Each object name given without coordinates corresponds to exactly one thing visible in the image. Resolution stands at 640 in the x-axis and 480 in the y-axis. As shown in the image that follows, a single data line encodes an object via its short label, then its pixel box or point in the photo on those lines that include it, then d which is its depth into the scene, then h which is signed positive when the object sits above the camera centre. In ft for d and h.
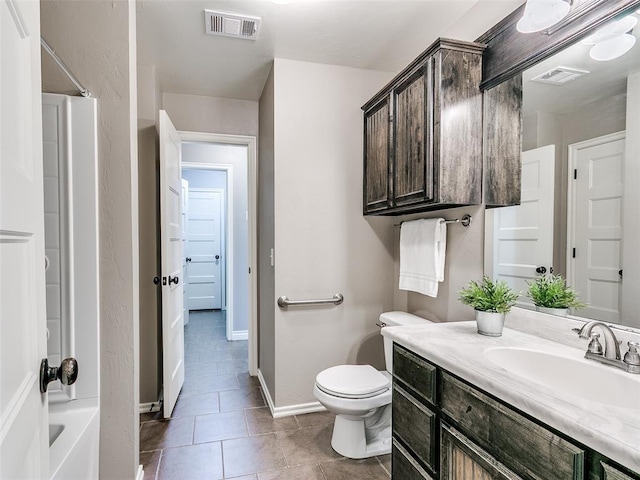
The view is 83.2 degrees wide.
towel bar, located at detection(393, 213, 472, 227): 6.34 +0.19
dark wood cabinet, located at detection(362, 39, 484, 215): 5.78 +1.75
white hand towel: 6.77 -0.47
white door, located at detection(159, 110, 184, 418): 8.11 -0.75
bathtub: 4.14 -2.64
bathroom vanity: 2.66 -1.65
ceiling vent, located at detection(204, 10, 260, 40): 6.64 +3.95
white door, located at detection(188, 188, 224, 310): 20.30 -1.02
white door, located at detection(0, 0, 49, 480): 1.99 -0.13
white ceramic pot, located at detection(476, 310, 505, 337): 5.07 -1.30
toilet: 6.48 -3.13
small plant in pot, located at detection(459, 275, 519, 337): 5.07 -1.05
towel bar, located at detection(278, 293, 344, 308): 8.26 -1.65
